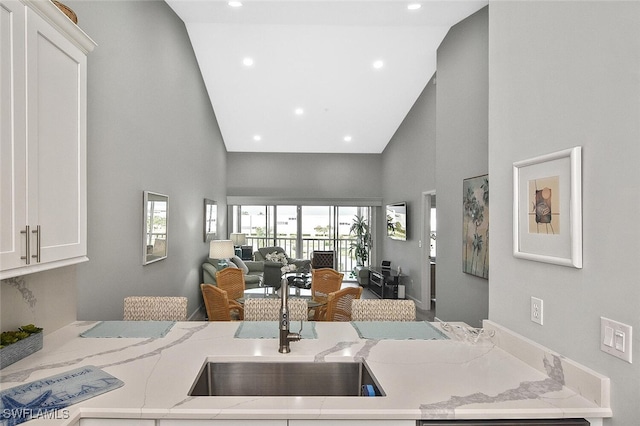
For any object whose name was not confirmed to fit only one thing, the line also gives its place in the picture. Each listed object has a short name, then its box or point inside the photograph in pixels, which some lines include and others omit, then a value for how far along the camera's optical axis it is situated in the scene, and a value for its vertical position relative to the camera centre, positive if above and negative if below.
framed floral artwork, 3.66 -0.15
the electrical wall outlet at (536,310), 1.56 -0.42
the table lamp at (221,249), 5.40 -0.53
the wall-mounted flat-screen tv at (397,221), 7.01 -0.17
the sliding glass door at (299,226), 9.31 -0.35
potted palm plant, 9.13 -0.75
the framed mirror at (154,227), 3.59 -0.14
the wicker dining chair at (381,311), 2.42 -0.64
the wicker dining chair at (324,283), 4.61 -0.88
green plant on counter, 1.57 -0.53
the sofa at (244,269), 5.98 -1.07
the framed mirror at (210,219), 6.39 -0.12
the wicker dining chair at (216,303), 3.43 -0.84
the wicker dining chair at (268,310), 2.43 -0.63
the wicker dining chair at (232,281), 4.31 -0.81
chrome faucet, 1.69 -0.54
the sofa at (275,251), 8.46 -1.04
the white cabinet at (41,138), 1.29 +0.30
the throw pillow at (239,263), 7.07 -0.96
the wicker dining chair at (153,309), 2.43 -0.62
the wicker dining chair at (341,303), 3.45 -0.85
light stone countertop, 1.24 -0.65
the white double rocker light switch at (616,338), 1.17 -0.41
